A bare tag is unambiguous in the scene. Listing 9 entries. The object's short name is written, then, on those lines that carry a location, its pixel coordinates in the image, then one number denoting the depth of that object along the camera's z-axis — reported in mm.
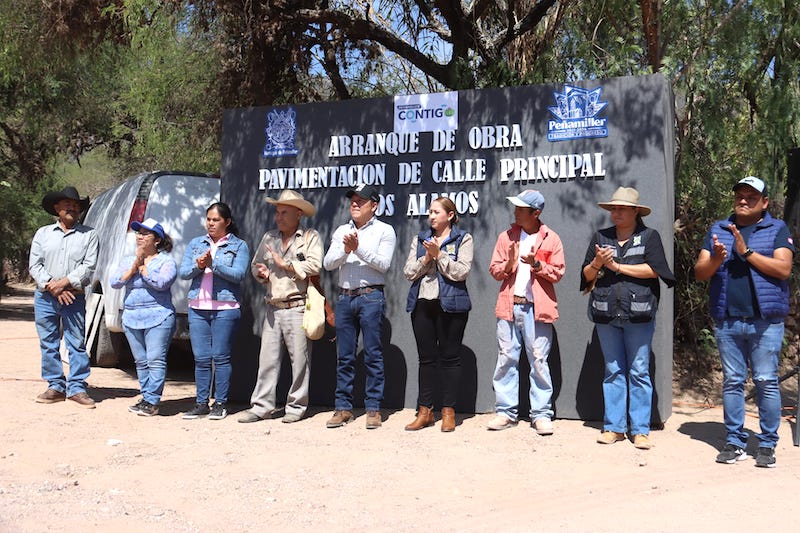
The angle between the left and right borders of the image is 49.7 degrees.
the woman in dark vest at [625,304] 6012
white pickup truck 8484
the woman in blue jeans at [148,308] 7219
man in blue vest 5590
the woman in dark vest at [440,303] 6574
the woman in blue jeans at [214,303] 7117
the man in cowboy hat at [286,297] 7004
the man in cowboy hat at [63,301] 7488
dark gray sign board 6688
